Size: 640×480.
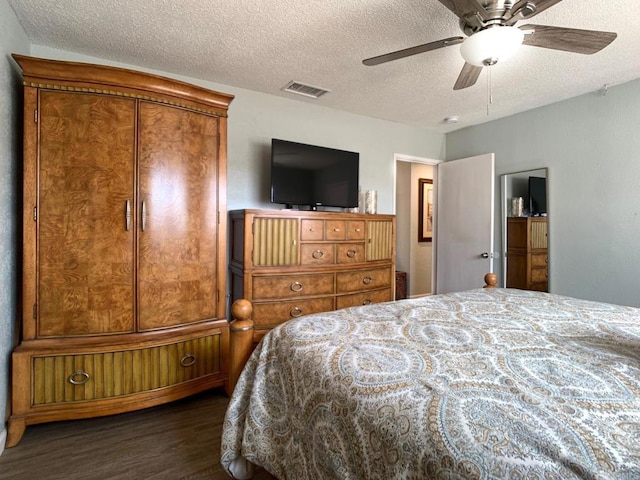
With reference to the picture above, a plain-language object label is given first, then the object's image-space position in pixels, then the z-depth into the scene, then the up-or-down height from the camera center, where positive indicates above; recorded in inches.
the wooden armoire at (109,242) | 74.5 -0.7
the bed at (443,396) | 25.9 -15.3
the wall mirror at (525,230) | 138.1 +4.5
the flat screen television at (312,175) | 120.0 +24.4
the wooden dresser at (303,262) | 106.6 -7.6
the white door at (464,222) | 151.6 +8.5
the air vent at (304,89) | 118.3 +54.9
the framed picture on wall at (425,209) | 221.5 +20.5
